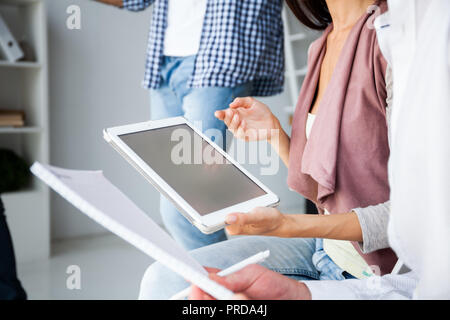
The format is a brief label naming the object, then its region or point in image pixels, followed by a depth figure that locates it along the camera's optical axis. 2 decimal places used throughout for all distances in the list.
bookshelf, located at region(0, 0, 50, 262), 2.09
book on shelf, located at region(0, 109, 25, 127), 2.02
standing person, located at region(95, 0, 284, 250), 1.19
